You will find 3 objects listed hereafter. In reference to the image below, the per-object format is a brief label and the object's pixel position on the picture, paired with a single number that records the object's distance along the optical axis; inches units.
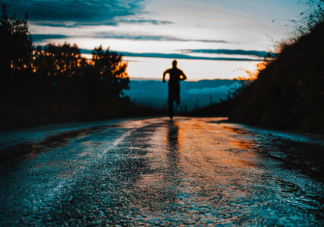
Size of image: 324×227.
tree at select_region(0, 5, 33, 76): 703.7
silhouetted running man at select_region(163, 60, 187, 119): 626.8
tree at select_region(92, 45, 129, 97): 2315.5
